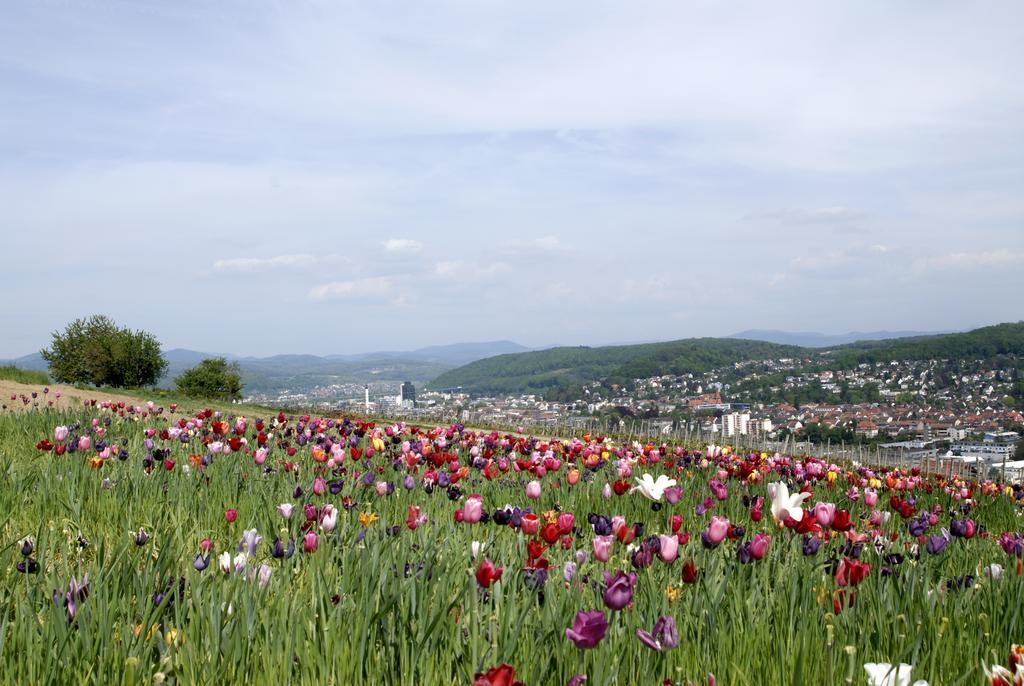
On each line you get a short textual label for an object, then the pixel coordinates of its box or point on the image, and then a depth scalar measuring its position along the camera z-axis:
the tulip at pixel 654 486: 5.11
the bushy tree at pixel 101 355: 60.38
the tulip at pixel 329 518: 4.43
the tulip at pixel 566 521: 4.25
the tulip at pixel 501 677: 2.09
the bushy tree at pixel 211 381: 68.06
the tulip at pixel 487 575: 3.15
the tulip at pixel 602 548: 3.79
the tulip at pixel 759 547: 3.75
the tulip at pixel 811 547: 4.36
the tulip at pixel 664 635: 2.58
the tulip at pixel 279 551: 4.02
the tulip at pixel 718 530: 3.90
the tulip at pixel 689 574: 3.47
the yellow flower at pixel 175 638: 2.98
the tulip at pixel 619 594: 2.73
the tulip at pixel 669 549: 3.74
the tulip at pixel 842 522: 4.21
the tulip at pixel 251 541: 3.87
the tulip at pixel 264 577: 3.50
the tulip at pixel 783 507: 4.03
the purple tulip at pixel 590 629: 2.32
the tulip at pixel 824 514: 3.98
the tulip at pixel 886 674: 2.38
